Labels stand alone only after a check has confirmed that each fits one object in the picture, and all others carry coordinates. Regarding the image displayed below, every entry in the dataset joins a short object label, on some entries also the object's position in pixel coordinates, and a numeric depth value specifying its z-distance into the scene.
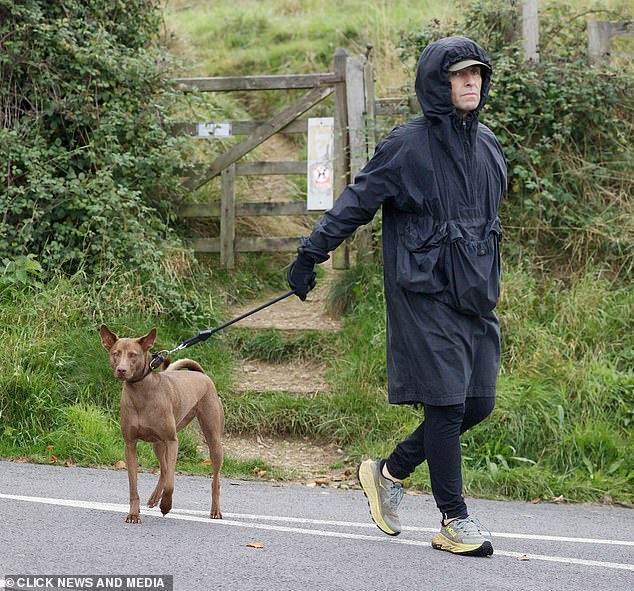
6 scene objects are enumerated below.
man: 4.73
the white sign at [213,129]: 10.65
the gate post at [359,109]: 10.28
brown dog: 4.96
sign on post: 10.48
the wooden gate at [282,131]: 10.41
